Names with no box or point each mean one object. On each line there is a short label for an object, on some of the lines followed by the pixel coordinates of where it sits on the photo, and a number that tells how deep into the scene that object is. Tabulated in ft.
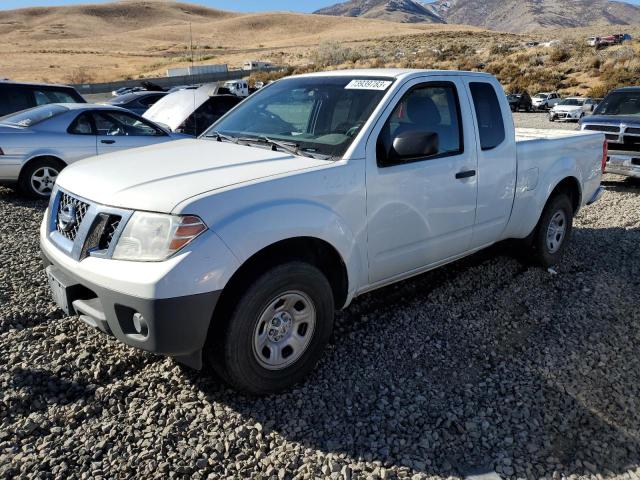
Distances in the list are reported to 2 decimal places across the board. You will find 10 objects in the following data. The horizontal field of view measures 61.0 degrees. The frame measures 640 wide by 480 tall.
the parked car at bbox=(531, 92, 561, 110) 110.83
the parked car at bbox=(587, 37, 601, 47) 156.46
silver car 25.35
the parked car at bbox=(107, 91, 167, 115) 47.60
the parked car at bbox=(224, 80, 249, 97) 94.84
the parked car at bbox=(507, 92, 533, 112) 108.68
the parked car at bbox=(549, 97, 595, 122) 90.84
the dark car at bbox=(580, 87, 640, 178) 30.30
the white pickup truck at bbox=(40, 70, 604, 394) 9.00
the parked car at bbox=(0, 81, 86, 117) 31.91
